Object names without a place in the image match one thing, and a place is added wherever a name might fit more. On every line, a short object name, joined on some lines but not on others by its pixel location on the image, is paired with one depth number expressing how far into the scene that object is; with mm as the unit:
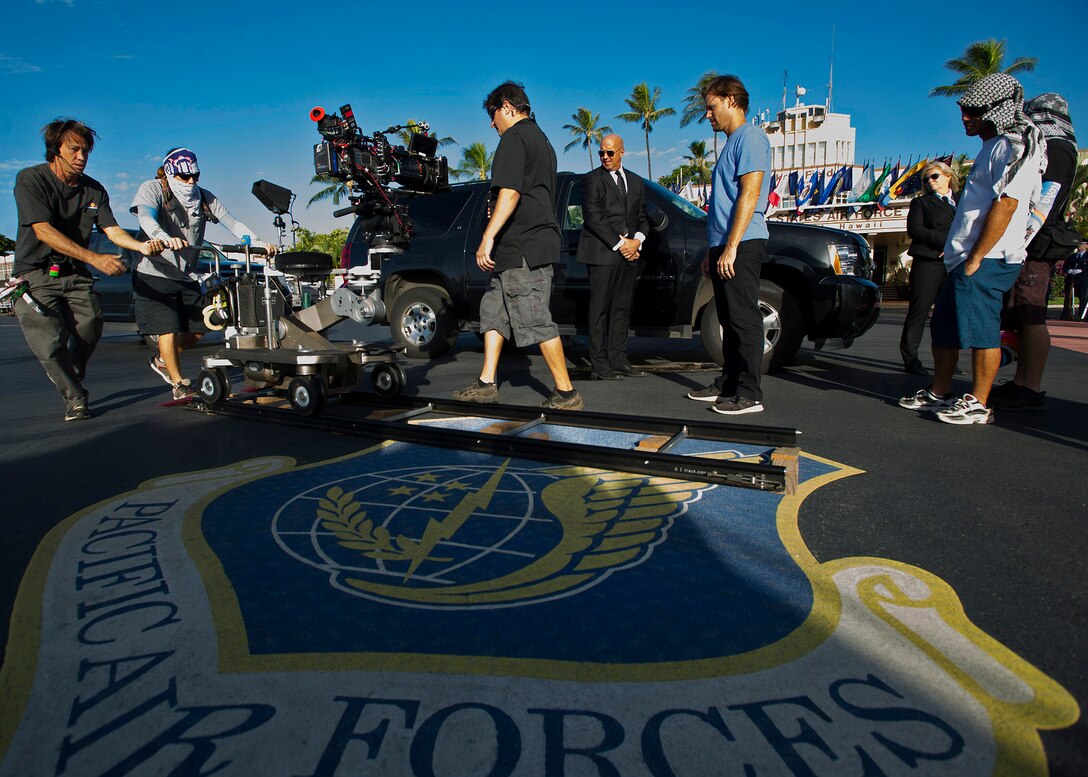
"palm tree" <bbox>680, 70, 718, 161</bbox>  46125
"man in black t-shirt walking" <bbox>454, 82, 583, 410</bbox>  4301
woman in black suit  5871
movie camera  6074
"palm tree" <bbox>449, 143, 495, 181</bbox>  45750
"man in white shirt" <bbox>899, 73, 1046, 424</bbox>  3658
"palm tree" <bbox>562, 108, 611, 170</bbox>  47781
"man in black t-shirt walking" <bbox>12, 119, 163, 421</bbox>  4359
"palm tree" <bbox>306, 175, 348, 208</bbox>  45581
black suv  5938
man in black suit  5672
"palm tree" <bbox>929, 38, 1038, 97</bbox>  33094
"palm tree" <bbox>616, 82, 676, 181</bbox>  46250
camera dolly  4723
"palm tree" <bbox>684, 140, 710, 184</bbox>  52938
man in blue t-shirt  4090
